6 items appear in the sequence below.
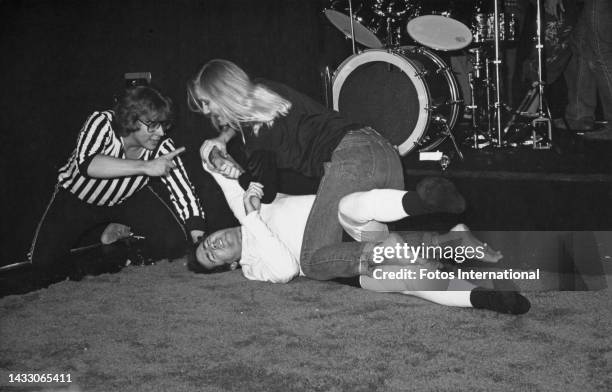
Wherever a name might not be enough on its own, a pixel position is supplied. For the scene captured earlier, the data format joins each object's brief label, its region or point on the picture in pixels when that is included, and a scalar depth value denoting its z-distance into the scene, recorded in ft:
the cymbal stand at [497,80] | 12.49
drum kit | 12.76
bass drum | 12.71
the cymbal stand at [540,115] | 12.22
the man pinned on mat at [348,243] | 7.84
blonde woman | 9.04
